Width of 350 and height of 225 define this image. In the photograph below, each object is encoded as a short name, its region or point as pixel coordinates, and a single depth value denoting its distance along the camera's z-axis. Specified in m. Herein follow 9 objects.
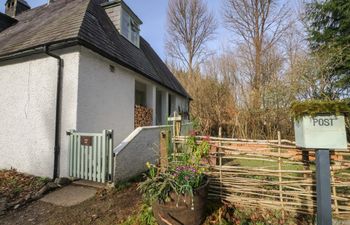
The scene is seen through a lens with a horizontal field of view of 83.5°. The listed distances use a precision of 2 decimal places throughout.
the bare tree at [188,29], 20.58
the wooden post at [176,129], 3.97
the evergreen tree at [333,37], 9.47
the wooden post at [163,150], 3.77
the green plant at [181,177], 2.88
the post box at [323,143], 2.17
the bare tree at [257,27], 15.12
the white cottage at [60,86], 5.60
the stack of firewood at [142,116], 8.63
